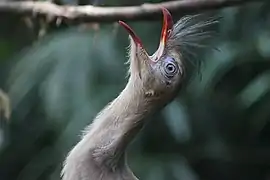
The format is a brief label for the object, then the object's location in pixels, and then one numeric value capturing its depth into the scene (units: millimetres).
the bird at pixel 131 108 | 3647
